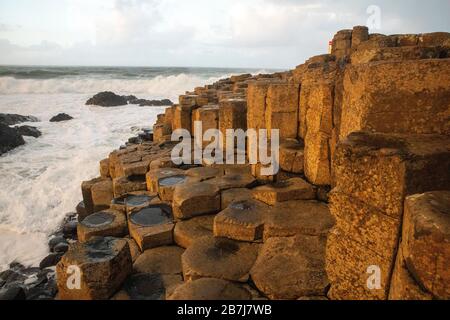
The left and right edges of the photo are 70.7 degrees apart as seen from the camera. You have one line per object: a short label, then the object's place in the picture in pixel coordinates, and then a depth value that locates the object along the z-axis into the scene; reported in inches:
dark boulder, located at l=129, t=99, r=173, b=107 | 896.9
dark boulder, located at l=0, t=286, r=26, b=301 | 136.6
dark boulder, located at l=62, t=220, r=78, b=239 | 228.7
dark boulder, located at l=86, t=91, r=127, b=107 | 876.6
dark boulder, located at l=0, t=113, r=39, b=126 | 657.0
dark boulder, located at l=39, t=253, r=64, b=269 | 189.8
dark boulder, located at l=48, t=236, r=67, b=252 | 212.5
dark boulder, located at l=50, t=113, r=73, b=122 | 683.6
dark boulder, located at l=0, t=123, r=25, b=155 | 452.4
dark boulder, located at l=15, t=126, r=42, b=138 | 539.3
